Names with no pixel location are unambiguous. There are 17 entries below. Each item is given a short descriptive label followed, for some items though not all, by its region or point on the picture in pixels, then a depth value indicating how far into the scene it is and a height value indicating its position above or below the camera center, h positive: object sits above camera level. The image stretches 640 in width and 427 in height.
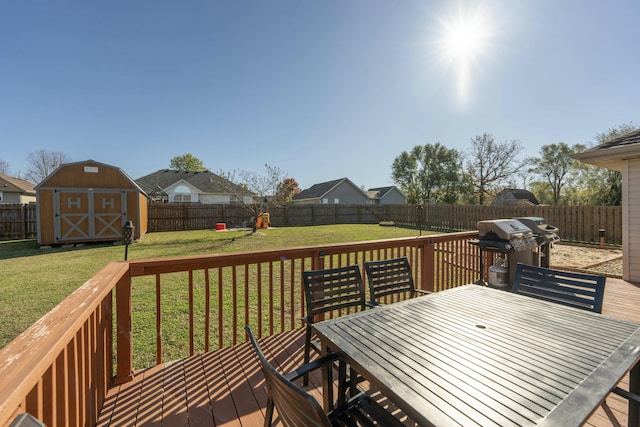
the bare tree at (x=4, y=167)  30.36 +4.75
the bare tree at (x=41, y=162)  32.12 +5.61
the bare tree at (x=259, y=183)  16.22 +1.56
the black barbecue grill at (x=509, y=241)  3.81 -0.48
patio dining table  0.97 -0.70
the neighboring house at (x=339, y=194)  29.86 +1.62
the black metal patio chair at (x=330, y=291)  2.23 -0.72
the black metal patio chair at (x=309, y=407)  0.81 -0.77
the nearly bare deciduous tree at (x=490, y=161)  22.78 +3.98
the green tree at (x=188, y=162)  41.00 +7.00
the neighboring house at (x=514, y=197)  26.36 +1.08
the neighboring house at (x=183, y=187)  24.53 +1.96
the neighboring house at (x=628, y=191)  4.80 +0.29
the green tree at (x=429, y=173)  29.03 +3.88
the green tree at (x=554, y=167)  26.53 +4.04
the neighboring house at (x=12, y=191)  20.53 +1.39
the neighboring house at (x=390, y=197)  34.10 +1.40
